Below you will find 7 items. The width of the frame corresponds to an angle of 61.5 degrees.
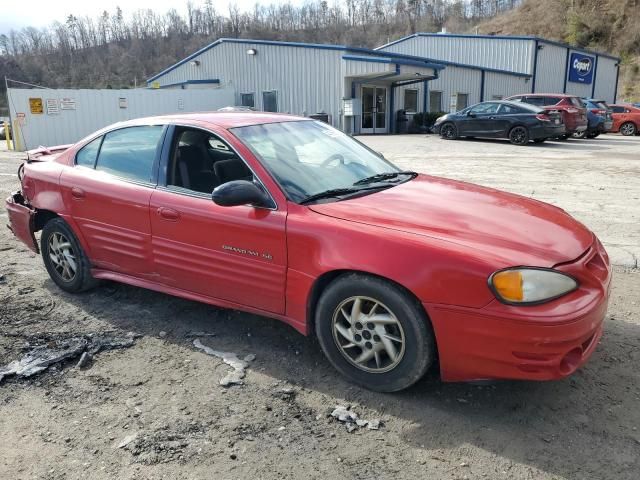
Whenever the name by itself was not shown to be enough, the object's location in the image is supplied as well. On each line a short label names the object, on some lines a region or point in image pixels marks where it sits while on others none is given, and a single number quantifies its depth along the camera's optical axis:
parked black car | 16.56
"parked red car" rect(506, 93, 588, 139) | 17.58
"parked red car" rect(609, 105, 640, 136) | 23.41
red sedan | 2.62
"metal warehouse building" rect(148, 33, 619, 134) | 23.78
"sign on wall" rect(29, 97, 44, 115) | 19.56
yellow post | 19.70
